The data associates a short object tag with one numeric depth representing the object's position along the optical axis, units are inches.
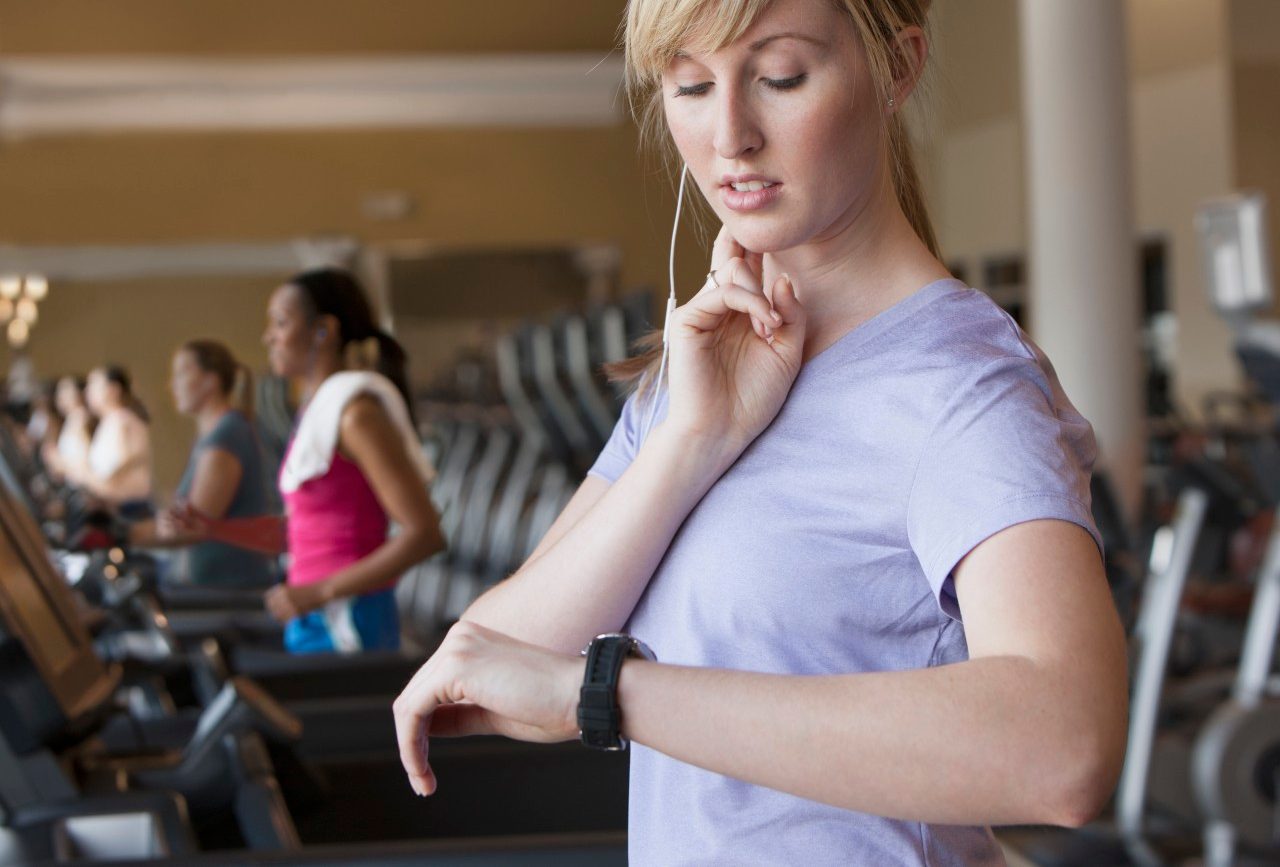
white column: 265.0
